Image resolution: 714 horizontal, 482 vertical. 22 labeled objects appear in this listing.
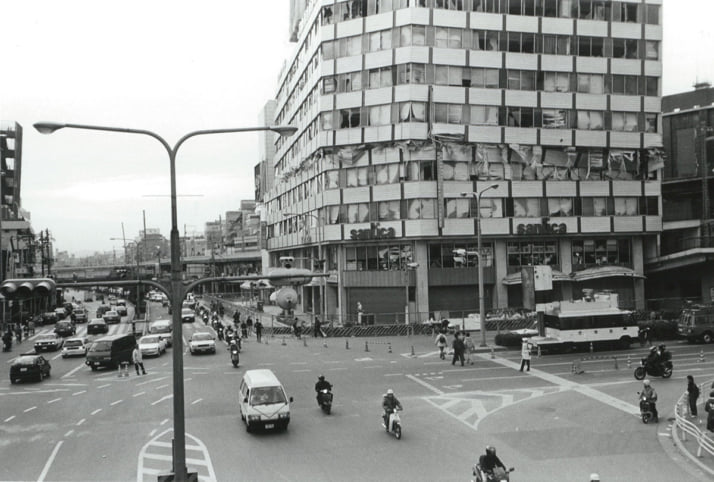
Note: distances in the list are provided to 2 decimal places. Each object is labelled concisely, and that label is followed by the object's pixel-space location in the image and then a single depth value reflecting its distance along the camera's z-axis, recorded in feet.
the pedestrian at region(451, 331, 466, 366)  104.88
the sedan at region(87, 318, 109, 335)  188.53
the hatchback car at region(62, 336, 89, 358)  134.42
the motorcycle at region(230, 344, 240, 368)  107.45
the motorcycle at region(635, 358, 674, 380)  87.92
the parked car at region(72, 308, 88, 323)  243.01
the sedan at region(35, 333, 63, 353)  145.28
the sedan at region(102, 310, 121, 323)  230.48
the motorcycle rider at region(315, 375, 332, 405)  72.13
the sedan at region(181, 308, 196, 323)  211.61
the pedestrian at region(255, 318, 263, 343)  149.38
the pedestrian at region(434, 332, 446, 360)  113.70
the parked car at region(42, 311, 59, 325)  242.37
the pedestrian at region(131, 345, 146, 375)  104.43
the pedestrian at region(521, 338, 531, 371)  95.81
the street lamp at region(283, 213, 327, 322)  190.30
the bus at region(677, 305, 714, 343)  122.52
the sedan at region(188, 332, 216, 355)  126.82
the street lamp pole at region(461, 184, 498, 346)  124.26
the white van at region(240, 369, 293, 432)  62.03
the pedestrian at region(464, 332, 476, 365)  107.45
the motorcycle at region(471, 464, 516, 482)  42.57
